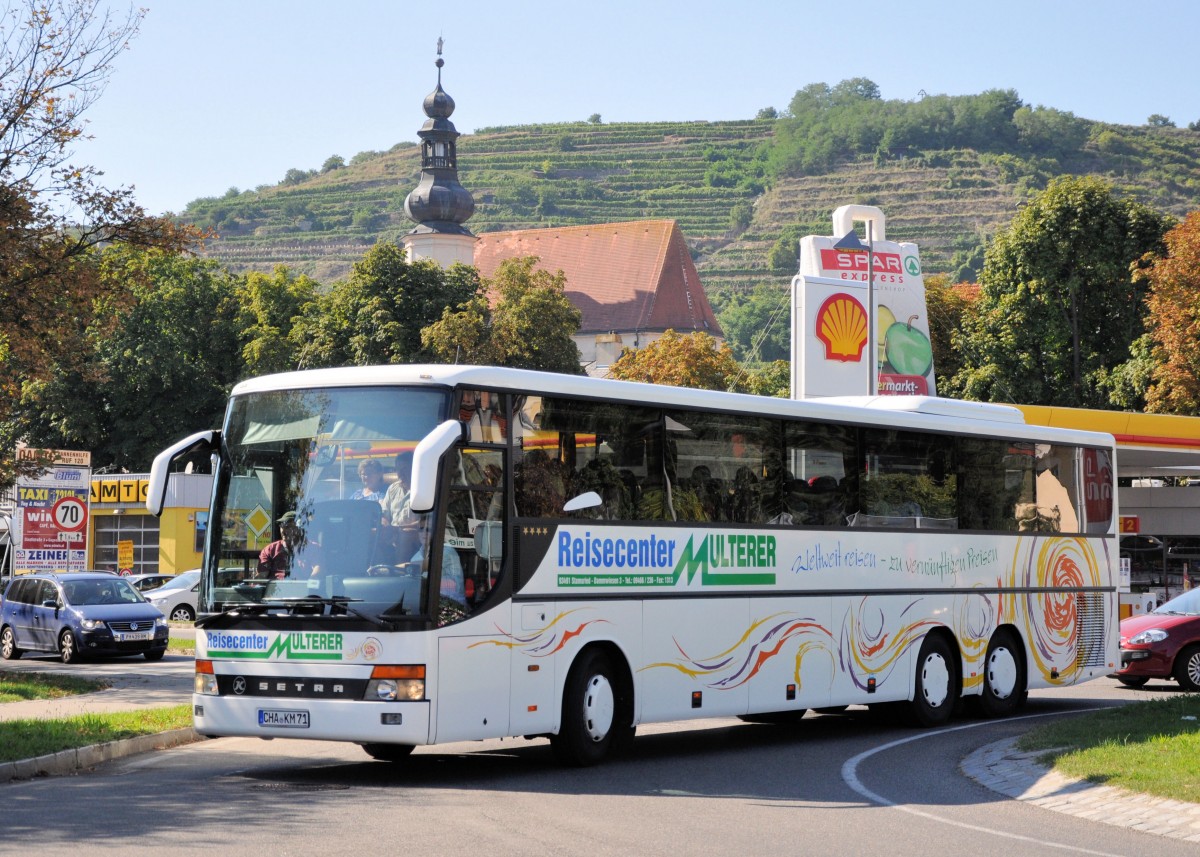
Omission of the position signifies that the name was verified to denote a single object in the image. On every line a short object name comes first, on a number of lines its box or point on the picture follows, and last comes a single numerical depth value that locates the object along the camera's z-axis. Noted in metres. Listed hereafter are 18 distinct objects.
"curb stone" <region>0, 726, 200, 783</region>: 13.43
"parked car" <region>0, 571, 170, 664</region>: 29.17
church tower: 109.25
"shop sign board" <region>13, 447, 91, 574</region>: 26.25
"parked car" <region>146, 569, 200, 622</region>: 44.06
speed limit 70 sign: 26.50
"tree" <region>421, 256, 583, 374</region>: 64.56
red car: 22.75
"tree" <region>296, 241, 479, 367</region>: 66.50
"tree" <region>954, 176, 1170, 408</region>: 55.47
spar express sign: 44.09
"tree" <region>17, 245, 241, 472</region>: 70.38
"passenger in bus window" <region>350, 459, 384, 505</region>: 12.30
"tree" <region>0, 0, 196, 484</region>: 24.20
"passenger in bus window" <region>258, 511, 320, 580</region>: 12.36
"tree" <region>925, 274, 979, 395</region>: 64.06
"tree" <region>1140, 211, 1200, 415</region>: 45.69
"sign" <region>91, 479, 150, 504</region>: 57.38
